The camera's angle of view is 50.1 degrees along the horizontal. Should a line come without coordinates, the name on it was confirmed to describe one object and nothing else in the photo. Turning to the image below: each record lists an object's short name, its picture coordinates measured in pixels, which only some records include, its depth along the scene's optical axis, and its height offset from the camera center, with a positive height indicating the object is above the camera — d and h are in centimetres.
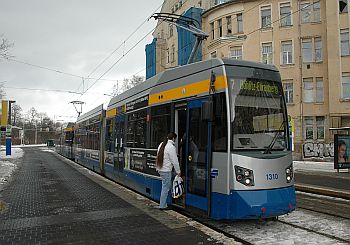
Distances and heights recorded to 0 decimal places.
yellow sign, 3347 +238
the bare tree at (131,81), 7938 +1276
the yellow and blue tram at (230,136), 672 +7
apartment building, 3131 +820
